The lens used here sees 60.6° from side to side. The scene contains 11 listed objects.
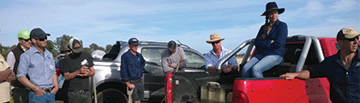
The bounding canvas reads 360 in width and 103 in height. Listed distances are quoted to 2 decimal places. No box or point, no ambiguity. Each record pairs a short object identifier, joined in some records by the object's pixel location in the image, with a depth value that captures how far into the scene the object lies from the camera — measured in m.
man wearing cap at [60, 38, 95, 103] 4.59
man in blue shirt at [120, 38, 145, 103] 5.60
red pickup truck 3.11
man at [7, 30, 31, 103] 4.57
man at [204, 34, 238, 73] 5.00
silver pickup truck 6.13
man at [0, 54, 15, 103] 3.42
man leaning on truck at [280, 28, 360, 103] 2.89
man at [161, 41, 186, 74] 6.16
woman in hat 3.93
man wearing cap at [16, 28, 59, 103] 3.90
